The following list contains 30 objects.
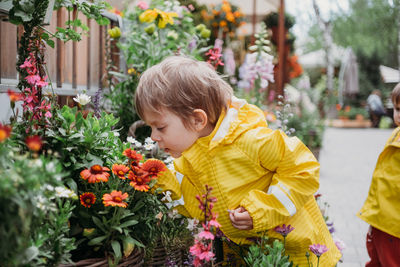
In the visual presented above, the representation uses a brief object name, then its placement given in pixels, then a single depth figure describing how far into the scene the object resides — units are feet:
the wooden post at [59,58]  8.88
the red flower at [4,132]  2.87
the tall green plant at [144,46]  9.57
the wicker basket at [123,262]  4.39
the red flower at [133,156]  5.05
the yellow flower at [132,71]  9.59
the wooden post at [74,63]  9.36
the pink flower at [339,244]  8.53
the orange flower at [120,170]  4.80
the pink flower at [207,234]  4.17
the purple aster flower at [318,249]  5.41
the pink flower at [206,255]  4.24
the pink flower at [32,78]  4.67
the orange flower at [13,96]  3.92
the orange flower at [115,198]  4.40
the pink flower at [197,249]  4.31
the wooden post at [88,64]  10.12
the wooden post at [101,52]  10.63
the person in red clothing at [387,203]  7.97
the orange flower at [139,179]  4.81
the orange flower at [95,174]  4.42
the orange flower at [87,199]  4.67
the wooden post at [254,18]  23.17
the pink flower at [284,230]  5.47
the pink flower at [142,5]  11.11
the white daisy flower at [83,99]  5.47
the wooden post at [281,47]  20.71
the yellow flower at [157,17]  9.44
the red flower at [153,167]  5.19
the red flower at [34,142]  3.02
